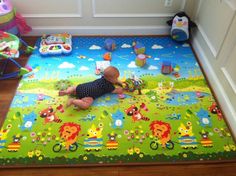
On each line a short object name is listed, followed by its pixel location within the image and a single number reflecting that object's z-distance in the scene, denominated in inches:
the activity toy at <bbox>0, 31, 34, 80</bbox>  80.4
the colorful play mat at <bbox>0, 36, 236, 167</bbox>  63.9
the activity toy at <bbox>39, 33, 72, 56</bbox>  92.9
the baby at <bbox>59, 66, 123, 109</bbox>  73.7
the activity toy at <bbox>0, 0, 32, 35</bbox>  87.0
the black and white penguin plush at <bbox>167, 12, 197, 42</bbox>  97.7
